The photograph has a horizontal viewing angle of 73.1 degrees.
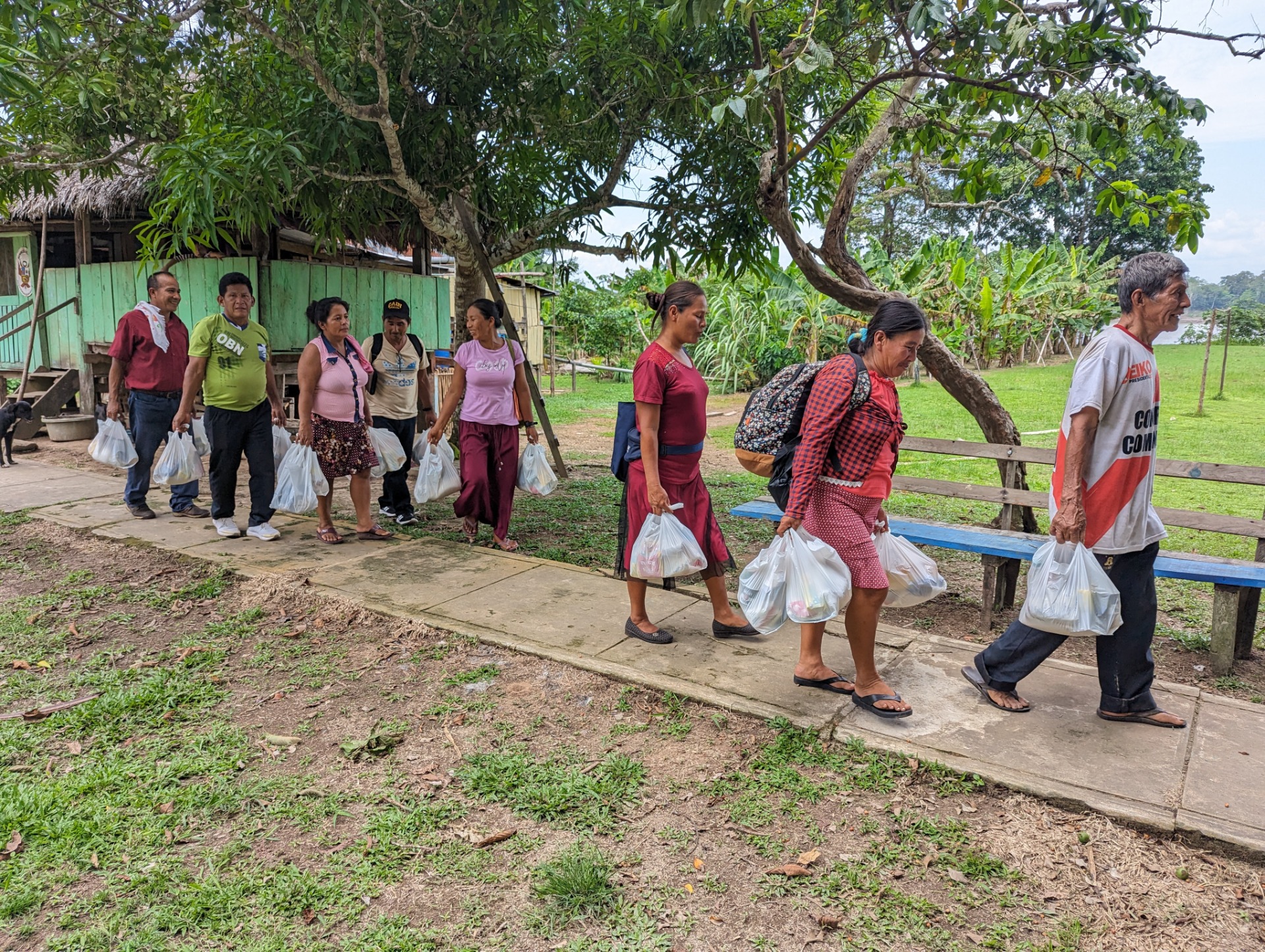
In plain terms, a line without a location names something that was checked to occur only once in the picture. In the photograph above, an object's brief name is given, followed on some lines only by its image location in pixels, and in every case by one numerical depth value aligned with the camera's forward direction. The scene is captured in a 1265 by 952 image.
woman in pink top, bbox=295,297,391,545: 5.71
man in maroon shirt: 6.27
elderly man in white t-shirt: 3.07
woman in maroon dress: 3.87
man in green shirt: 5.76
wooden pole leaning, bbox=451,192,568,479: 7.47
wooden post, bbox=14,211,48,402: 10.92
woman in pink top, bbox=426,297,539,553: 5.89
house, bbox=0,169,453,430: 9.59
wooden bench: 4.12
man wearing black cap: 6.56
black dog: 9.08
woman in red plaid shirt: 3.19
